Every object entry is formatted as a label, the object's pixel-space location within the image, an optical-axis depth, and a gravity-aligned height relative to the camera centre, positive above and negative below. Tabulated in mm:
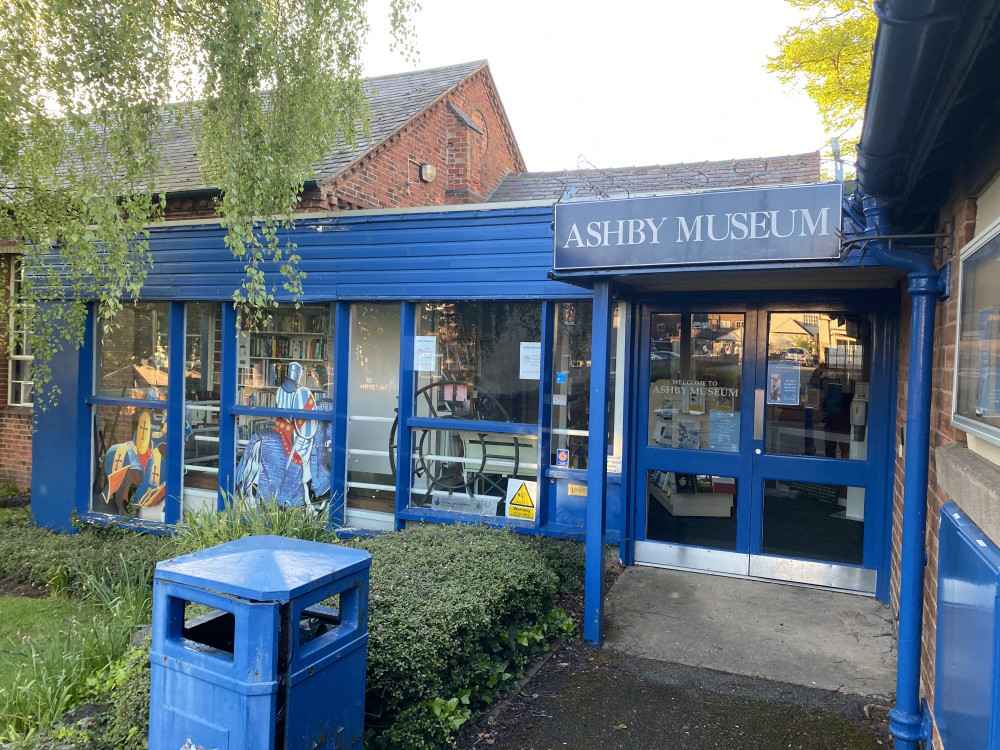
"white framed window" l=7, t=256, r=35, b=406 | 10844 -426
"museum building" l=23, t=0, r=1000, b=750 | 2803 -169
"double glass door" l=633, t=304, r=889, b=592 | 5844 -659
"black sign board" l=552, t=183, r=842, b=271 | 4117 +824
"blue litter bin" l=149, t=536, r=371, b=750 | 2793 -1240
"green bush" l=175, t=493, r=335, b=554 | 5914 -1459
